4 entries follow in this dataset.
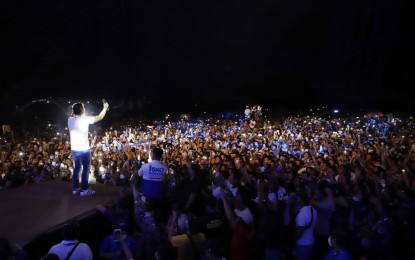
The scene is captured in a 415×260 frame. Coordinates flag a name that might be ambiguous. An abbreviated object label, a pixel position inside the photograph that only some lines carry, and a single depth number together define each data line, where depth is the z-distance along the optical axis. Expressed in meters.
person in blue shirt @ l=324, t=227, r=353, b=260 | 3.22
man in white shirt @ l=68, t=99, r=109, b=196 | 4.63
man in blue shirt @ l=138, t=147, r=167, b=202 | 4.32
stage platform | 3.70
